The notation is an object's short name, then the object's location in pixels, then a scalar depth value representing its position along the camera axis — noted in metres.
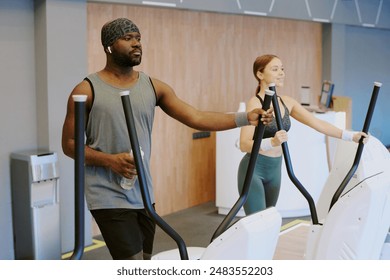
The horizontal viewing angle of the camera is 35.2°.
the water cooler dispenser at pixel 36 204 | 4.02
